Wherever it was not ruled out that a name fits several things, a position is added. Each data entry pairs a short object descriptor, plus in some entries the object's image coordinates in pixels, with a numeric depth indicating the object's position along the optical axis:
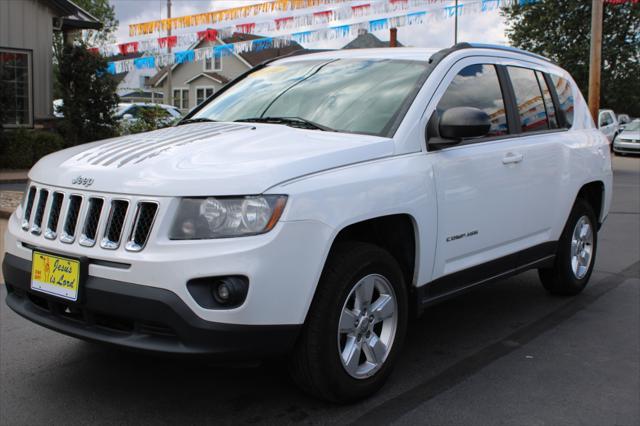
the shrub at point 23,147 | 14.55
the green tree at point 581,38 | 34.53
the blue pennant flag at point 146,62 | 29.94
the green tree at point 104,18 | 49.56
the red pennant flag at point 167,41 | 24.53
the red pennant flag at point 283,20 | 20.39
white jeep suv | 3.01
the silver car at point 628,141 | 25.64
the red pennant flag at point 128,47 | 26.45
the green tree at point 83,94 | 15.74
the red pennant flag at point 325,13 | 19.50
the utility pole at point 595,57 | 19.25
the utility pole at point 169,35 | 23.82
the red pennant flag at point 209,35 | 23.22
